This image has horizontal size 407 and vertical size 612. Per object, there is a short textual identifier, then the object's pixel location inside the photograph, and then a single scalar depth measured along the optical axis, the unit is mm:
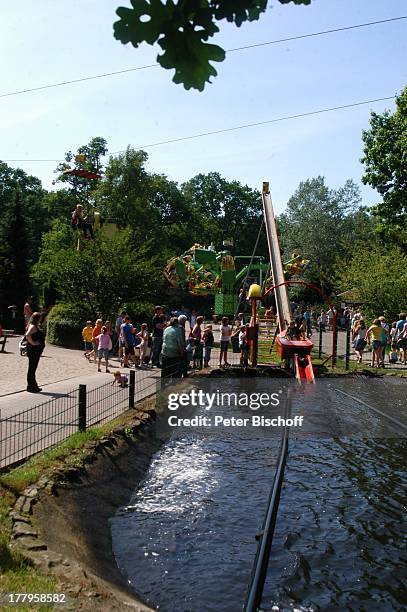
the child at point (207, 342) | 20062
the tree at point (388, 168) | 36344
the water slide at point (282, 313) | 18688
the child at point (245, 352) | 20591
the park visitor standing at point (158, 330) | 18969
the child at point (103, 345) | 18467
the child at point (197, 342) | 19859
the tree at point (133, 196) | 55250
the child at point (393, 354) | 22544
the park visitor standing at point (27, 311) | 23045
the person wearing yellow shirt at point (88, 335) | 22097
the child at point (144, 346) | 20081
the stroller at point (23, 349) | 20939
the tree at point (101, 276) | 28156
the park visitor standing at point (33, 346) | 12859
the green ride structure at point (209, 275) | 35031
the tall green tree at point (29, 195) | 73562
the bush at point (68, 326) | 26438
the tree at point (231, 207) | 88750
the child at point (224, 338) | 20156
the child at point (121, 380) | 13141
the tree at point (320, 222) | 70312
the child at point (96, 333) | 20500
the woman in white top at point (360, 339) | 22494
